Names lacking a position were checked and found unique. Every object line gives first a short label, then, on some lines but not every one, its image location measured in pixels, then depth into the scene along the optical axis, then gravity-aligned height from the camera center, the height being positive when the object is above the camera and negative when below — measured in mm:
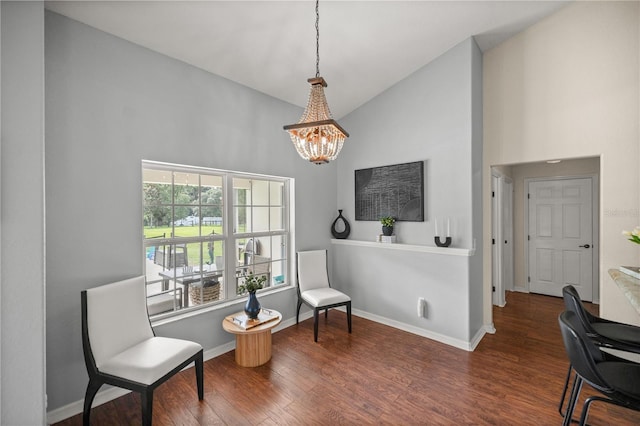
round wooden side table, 2711 -1331
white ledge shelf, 3074 -471
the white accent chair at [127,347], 1825 -1021
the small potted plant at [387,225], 3656 -196
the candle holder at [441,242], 3176 -373
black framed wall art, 3498 +248
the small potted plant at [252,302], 2779 -919
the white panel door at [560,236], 4457 -463
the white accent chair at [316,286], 3332 -1031
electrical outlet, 3361 -1168
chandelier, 1940 +564
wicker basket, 2887 -861
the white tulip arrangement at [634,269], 1994 -508
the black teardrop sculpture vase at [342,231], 4188 -286
